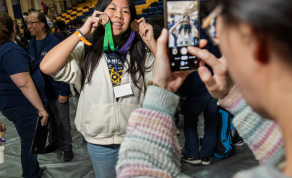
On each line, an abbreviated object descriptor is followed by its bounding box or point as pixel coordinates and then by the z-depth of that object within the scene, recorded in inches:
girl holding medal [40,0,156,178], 50.9
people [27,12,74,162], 94.0
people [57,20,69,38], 168.2
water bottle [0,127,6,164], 63.7
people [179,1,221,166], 91.7
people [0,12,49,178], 71.6
